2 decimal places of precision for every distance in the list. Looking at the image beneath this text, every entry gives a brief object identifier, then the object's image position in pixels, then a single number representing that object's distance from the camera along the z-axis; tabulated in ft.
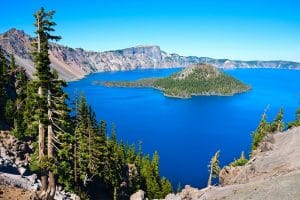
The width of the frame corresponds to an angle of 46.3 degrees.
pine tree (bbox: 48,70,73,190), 89.51
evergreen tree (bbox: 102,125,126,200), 256.32
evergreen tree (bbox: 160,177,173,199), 281.95
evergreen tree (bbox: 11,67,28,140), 247.29
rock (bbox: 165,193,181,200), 170.57
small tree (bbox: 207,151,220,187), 229.25
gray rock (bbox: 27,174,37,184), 163.50
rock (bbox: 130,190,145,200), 239.87
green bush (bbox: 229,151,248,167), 241.80
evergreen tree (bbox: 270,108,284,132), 316.72
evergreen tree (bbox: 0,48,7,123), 279.28
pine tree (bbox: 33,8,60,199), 85.20
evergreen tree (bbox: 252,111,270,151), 298.00
